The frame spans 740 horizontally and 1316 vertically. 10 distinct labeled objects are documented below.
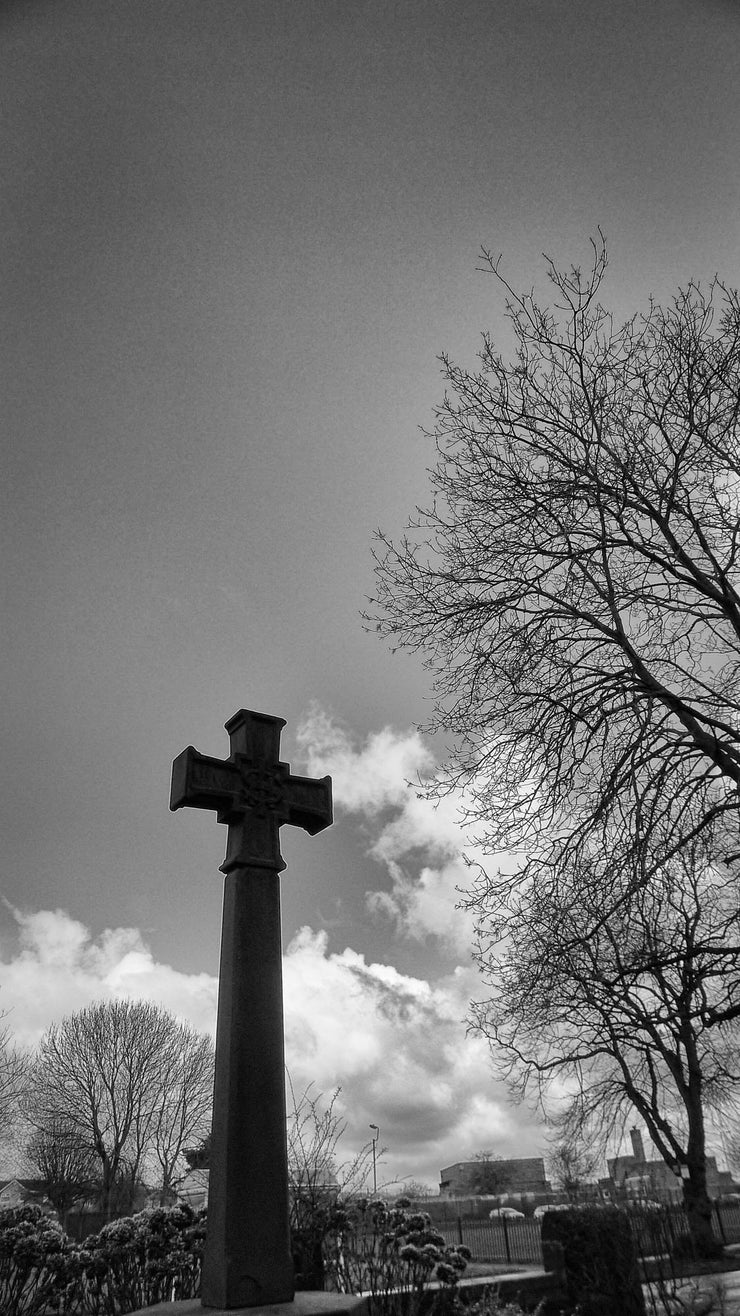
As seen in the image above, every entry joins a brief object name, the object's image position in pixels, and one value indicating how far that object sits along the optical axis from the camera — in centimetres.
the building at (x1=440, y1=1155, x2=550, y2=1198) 6050
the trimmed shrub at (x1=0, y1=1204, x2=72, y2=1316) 642
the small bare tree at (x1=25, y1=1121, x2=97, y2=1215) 3022
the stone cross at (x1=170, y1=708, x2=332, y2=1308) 416
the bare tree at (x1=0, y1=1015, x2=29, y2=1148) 3156
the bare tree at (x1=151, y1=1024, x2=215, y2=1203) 3022
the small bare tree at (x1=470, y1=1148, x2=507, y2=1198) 6033
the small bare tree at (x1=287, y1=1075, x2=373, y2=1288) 616
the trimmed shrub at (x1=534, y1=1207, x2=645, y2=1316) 693
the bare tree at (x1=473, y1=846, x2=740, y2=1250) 792
